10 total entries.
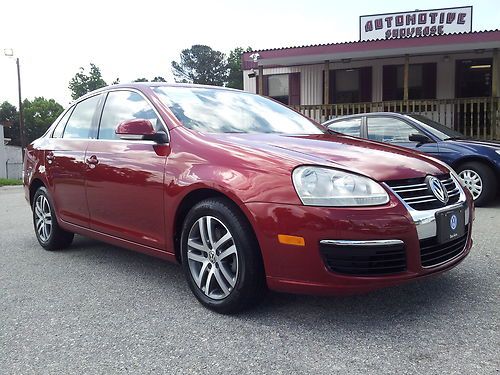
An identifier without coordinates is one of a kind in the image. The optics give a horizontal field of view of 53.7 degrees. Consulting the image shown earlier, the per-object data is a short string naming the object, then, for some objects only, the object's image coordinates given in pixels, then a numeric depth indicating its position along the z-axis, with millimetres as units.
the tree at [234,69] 68319
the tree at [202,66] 80312
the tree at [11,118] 66375
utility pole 29672
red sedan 2582
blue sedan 6797
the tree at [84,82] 86188
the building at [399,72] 12336
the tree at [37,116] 78500
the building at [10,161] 38906
